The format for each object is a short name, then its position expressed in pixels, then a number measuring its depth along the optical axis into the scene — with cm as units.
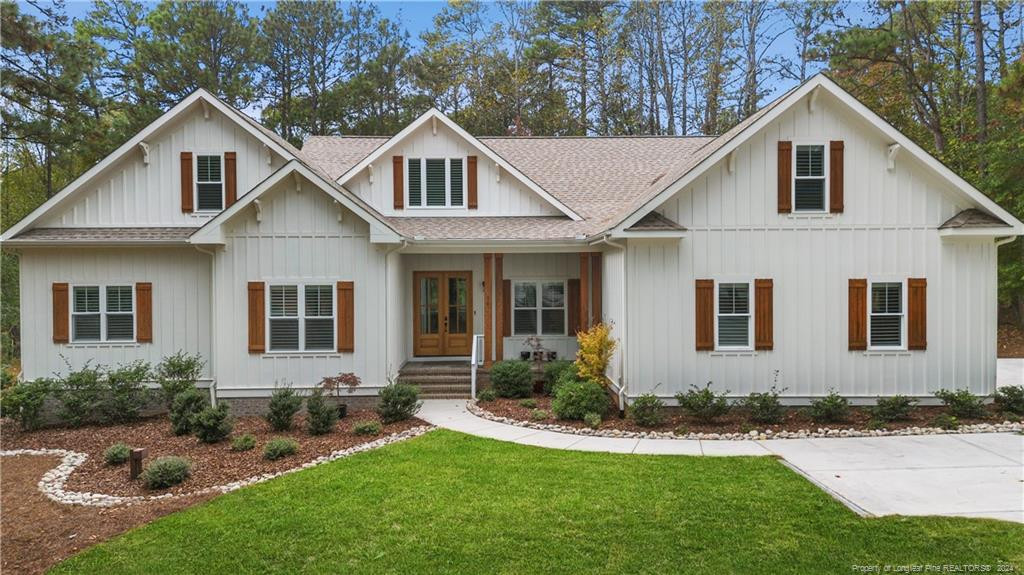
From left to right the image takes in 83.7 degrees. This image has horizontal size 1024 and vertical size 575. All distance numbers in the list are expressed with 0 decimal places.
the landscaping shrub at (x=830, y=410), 938
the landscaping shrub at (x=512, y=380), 1194
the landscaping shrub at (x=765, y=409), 941
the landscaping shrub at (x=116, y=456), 815
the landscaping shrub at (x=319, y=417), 930
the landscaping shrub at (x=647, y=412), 940
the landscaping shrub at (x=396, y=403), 992
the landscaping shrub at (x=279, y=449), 805
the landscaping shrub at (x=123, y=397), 1057
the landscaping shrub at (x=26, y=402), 1026
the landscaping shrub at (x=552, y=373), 1211
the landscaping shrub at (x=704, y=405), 947
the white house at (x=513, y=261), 998
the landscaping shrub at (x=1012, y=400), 979
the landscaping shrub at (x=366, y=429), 925
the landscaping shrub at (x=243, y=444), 853
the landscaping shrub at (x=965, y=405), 956
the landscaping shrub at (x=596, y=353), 1083
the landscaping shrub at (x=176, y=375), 1086
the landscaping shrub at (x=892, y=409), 943
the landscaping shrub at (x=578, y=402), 984
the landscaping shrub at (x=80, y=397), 1048
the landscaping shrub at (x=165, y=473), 705
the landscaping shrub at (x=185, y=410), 961
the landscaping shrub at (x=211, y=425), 891
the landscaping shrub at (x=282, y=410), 955
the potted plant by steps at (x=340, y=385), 1055
